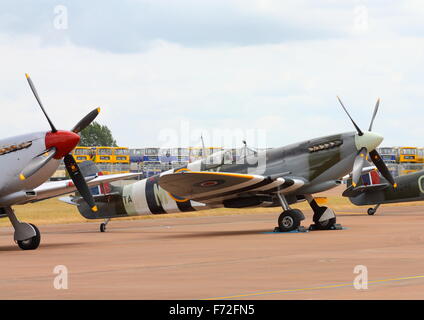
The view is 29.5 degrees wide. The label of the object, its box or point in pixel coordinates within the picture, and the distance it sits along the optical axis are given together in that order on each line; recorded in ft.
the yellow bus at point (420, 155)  498.69
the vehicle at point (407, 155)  489.26
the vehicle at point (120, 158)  395.14
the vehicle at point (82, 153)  403.95
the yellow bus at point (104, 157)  383.92
